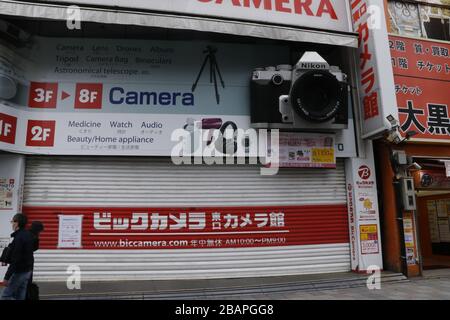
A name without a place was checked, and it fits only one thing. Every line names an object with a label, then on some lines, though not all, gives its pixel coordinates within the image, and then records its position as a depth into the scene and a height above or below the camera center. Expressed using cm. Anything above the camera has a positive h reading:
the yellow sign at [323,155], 848 +139
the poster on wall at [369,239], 844 -48
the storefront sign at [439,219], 1148 -9
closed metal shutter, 774 +43
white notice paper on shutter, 771 -18
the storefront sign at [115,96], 773 +261
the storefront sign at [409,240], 845 -52
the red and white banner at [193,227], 777 -14
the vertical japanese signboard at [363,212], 843 +12
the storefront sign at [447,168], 878 +109
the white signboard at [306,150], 839 +149
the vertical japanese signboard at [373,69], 795 +317
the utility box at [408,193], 837 +51
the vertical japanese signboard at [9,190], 748 +66
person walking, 530 -58
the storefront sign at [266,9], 771 +442
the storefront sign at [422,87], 884 +304
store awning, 715 +391
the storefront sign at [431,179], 902 +87
